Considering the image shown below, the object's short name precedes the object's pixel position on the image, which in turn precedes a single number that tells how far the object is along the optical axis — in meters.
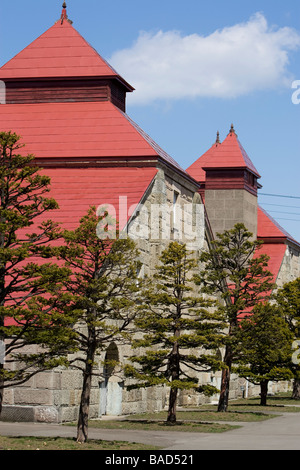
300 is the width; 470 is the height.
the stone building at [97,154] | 36.97
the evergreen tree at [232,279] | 40.16
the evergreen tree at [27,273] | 22.44
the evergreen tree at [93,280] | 24.86
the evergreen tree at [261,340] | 40.12
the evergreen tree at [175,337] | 32.59
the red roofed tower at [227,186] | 61.31
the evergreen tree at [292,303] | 50.31
